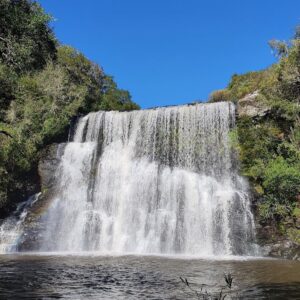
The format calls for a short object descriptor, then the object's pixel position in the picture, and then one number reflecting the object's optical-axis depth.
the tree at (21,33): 13.44
